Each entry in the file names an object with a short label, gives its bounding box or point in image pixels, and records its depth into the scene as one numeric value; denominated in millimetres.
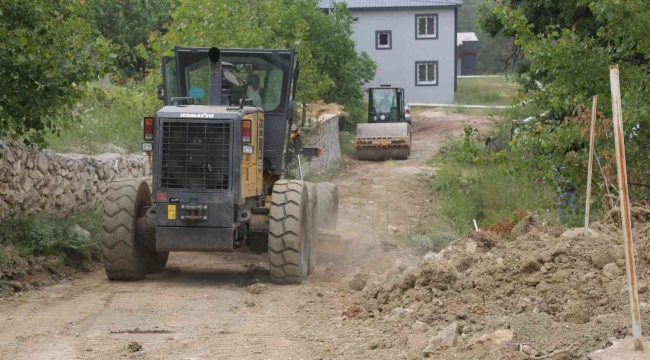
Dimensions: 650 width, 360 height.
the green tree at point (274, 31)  18453
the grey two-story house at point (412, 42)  58156
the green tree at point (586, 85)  12086
